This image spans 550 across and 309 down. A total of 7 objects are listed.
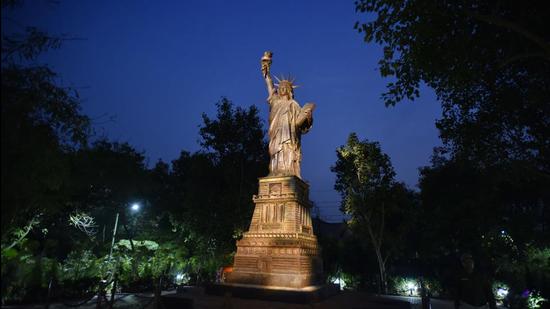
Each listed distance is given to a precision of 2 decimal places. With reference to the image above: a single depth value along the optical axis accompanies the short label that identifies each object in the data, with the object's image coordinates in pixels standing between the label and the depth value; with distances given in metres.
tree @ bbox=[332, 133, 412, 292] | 19.89
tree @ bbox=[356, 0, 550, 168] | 8.32
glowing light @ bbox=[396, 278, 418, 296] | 21.14
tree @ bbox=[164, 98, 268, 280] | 18.91
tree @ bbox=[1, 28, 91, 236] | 3.98
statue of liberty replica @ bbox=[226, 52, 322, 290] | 10.62
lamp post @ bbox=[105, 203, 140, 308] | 6.47
